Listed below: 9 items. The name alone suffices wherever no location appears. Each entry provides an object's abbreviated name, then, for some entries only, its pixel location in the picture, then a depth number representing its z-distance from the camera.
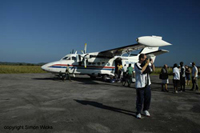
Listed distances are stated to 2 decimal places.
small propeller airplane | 15.45
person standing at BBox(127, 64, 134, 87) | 12.26
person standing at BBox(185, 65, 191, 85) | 12.18
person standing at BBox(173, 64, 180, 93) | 9.16
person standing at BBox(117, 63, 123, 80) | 16.38
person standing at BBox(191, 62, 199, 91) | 10.30
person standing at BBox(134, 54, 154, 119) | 4.55
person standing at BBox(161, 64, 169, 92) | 9.70
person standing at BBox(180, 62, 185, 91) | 10.07
